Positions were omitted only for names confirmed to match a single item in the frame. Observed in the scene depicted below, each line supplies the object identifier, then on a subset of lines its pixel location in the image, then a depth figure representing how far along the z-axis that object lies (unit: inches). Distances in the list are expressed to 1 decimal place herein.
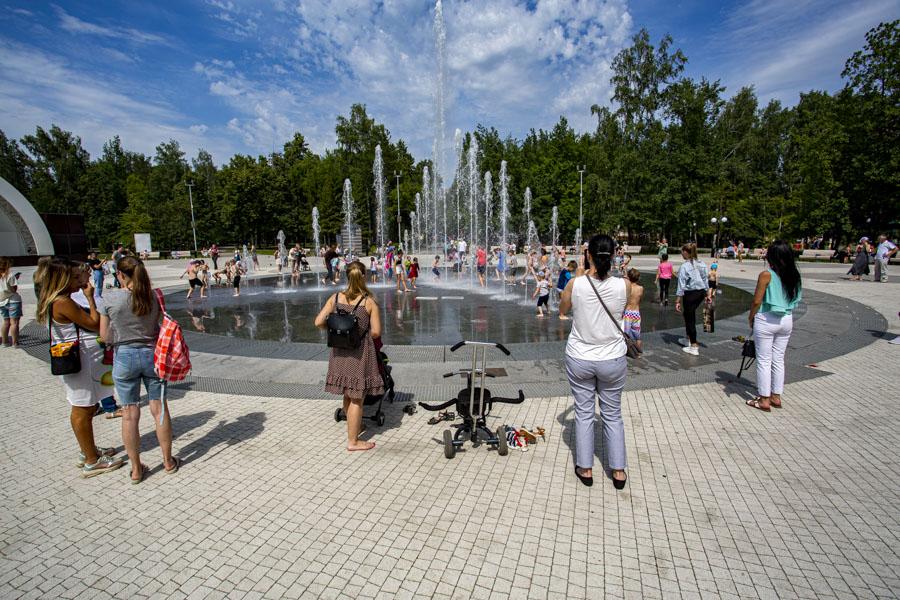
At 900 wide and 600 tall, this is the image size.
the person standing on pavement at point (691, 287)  314.7
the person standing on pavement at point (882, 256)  737.7
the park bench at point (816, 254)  1444.4
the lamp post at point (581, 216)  1883.6
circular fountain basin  401.7
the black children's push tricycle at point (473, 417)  177.7
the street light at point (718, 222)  1562.5
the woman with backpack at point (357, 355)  175.8
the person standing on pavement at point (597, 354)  147.7
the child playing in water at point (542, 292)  470.9
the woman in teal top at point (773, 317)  215.8
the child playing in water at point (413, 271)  716.0
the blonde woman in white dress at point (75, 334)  164.4
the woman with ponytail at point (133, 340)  156.2
